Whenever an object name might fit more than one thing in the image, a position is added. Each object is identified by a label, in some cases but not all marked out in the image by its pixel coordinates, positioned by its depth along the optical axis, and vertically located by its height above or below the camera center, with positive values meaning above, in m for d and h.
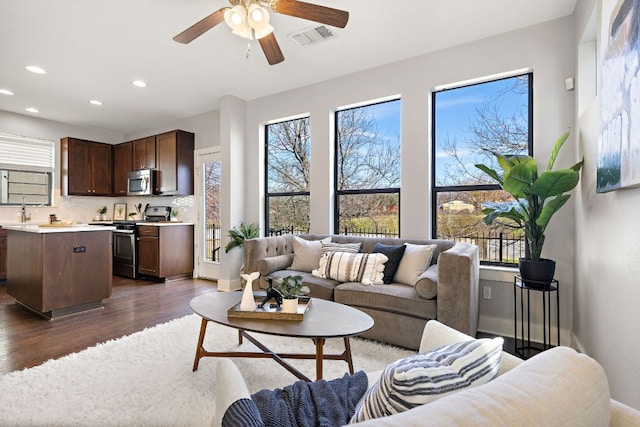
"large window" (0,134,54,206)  5.46 +0.75
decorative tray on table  1.97 -0.63
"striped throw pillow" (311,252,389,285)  3.01 -0.53
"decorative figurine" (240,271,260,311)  2.10 -0.57
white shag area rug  1.79 -1.12
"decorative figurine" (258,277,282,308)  2.20 -0.58
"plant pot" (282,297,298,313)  2.02 -0.58
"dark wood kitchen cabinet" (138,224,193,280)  5.20 -0.63
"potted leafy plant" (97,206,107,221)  6.73 -0.01
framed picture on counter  6.81 +0.03
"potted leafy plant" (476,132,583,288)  2.31 +0.09
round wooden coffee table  1.78 -0.66
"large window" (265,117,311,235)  4.65 +0.54
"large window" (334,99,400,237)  3.88 +0.53
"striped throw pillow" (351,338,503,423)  0.73 -0.39
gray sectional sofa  2.42 -0.70
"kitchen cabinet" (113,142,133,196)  6.34 +0.95
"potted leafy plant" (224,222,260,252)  4.54 -0.32
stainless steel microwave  5.76 +0.56
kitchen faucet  5.67 +0.00
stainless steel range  5.53 -0.58
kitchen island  3.35 -0.60
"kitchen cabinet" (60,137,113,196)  5.96 +0.87
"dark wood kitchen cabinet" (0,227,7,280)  5.02 -0.66
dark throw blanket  1.01 -0.67
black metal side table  2.46 -1.02
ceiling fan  2.18 +1.36
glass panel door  5.46 +0.01
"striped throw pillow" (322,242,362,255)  3.46 -0.38
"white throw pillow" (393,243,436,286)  2.93 -0.48
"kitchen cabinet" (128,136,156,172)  5.89 +1.11
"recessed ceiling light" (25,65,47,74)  3.77 +1.71
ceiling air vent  3.06 +1.72
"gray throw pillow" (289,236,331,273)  3.60 -0.48
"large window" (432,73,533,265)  3.16 +0.64
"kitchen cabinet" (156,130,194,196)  5.51 +0.86
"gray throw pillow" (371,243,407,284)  3.03 -0.44
